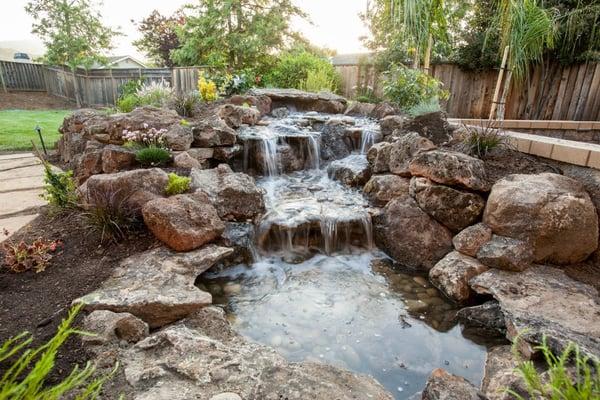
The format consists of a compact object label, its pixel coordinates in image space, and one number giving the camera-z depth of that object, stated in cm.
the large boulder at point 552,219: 313
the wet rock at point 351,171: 517
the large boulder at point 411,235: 374
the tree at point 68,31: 1552
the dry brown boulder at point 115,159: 414
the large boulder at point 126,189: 330
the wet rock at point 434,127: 461
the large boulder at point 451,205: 364
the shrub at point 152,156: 414
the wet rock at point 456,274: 316
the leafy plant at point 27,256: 276
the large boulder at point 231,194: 391
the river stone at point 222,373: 187
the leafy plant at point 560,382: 108
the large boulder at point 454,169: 364
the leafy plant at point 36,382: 102
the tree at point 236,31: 1255
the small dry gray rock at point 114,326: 215
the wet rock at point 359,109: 788
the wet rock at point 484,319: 280
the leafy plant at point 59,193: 369
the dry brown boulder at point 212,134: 504
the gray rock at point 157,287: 247
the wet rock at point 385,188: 439
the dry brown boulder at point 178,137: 464
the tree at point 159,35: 1622
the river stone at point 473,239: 338
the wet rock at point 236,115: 603
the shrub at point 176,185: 362
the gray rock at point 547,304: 226
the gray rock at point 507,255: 313
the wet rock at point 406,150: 440
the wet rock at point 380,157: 486
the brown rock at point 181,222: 315
